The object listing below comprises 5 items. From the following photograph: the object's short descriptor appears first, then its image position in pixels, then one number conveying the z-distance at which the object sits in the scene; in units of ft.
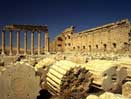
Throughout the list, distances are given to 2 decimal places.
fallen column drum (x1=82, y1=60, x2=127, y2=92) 14.35
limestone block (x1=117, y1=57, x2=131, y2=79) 15.64
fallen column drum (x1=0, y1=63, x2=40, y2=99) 12.05
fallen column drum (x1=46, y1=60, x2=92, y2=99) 13.39
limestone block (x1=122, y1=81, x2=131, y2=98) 11.02
